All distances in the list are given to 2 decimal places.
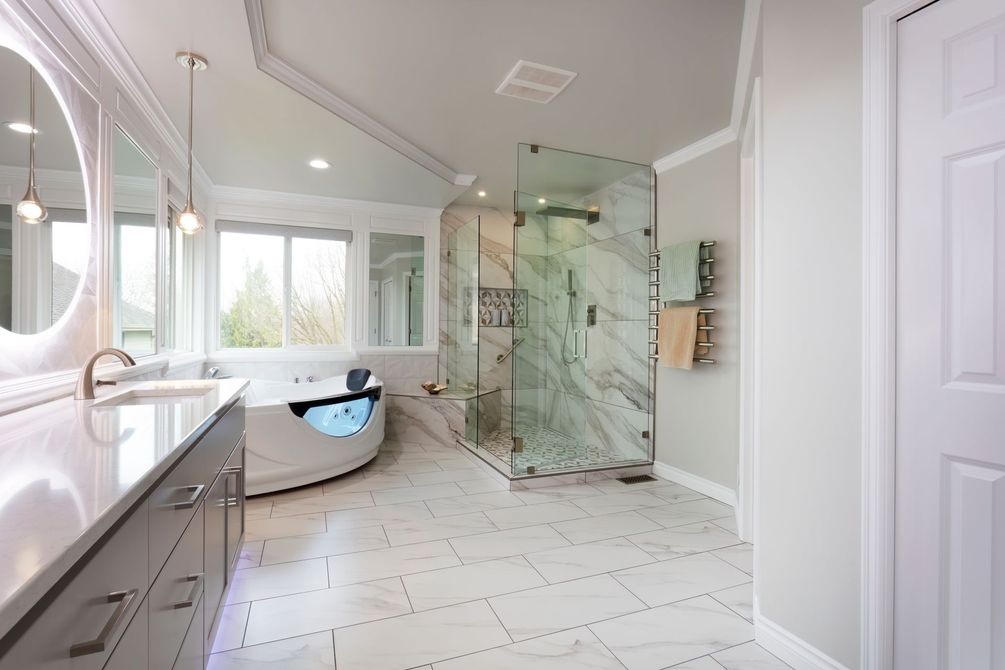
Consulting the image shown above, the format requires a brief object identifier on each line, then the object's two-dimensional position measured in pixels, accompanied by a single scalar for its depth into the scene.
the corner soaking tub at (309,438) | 3.27
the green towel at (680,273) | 3.38
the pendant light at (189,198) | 2.36
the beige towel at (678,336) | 3.42
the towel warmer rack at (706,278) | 3.36
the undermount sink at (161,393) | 1.81
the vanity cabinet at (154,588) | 0.62
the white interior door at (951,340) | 1.29
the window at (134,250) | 2.48
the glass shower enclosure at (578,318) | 3.87
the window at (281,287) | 4.66
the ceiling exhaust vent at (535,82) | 2.59
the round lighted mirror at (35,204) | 1.56
